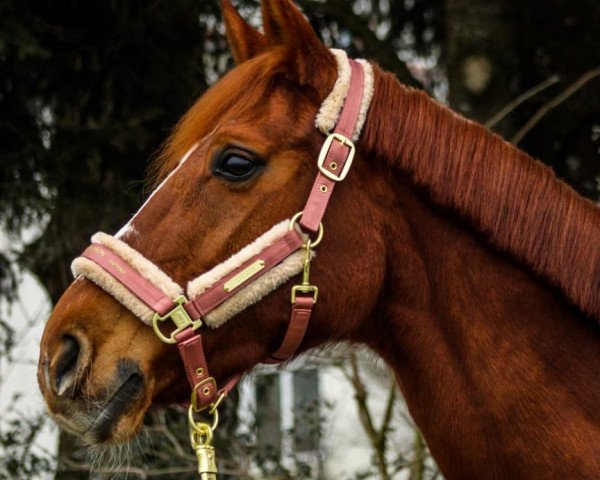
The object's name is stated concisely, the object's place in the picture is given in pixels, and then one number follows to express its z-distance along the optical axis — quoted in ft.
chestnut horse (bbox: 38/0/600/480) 15.78
